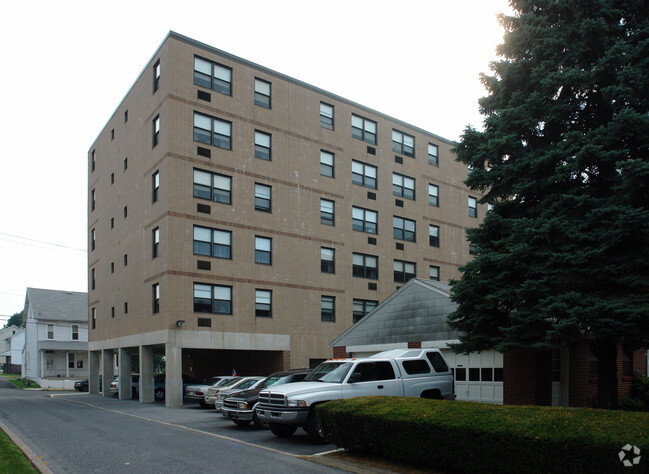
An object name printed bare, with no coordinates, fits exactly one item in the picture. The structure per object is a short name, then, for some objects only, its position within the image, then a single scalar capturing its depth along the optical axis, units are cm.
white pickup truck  1441
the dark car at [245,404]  1755
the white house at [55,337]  6169
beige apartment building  3025
